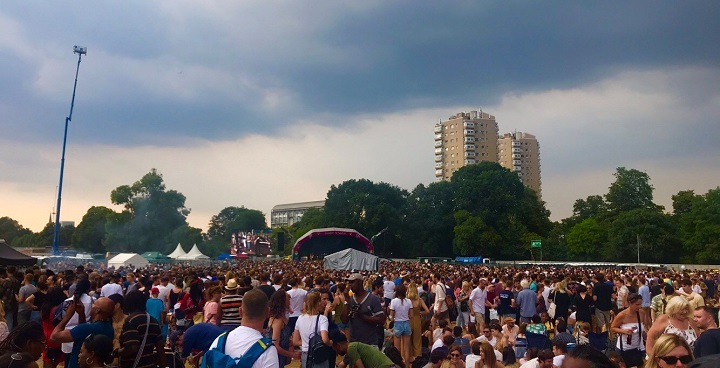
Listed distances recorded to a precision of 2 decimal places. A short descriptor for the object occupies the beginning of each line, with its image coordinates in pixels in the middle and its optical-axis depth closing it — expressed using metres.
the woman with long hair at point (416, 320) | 10.75
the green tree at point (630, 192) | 80.69
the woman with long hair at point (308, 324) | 7.50
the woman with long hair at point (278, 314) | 6.82
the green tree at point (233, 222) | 135.38
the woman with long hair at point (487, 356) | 7.03
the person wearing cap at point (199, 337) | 5.65
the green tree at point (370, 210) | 74.31
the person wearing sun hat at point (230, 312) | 7.40
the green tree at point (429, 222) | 75.88
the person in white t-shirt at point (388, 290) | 15.29
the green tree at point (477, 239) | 67.82
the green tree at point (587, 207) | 91.51
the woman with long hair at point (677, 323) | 5.82
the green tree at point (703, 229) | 57.34
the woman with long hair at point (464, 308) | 14.46
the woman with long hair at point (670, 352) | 3.36
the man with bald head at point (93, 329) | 5.20
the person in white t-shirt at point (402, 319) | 10.36
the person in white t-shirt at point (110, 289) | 11.01
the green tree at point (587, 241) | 72.69
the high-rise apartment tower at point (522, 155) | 154.00
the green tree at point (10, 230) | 140.12
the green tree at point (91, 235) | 103.31
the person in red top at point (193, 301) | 12.34
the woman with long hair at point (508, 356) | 8.97
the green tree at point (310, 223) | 81.51
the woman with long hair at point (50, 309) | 9.25
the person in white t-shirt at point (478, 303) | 13.74
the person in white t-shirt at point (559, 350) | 6.78
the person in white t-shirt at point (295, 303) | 10.84
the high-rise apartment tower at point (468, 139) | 140.88
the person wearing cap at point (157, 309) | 9.68
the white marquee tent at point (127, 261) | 42.44
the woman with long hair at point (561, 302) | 13.36
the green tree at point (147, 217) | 90.69
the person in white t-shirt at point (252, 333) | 3.81
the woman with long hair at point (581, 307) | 12.59
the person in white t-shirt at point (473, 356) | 7.74
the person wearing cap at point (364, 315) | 8.71
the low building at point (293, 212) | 190.18
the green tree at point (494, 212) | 68.69
